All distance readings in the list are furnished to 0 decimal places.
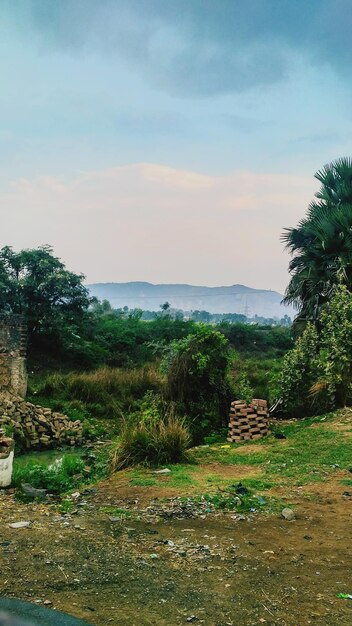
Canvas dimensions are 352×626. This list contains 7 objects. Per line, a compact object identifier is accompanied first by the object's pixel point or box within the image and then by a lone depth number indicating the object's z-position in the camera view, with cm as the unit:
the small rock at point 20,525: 559
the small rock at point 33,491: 699
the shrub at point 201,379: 1176
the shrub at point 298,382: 1268
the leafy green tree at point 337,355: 1187
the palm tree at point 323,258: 1512
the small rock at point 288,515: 599
